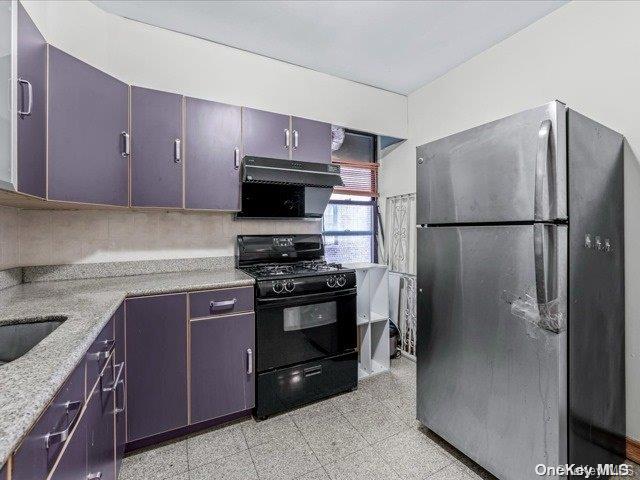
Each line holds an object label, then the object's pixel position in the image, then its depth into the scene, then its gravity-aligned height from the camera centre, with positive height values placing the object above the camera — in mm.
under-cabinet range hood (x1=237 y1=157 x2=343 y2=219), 2189 +424
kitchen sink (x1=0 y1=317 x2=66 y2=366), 1134 -356
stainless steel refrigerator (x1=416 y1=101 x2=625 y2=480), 1271 -239
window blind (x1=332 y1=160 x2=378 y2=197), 3234 +686
